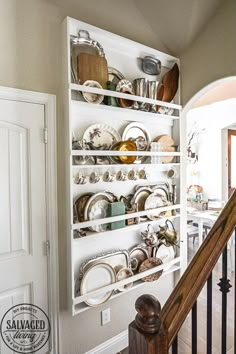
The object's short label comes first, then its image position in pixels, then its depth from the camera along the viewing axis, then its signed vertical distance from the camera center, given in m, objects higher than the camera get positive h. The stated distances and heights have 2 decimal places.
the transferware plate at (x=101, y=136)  1.98 +0.29
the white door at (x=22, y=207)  1.67 -0.23
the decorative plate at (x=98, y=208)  1.93 -0.27
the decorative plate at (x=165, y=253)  2.39 -0.77
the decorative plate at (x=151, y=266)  2.27 -0.83
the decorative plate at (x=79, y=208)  1.90 -0.26
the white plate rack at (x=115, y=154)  1.83 +0.14
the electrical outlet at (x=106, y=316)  2.12 -1.17
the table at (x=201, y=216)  4.16 -0.74
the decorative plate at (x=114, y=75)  2.12 +0.79
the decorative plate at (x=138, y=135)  2.22 +0.32
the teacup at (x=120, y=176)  2.17 -0.03
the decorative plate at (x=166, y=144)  2.43 +0.25
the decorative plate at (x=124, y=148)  2.09 +0.19
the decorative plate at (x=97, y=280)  1.92 -0.82
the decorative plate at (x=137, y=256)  2.26 -0.74
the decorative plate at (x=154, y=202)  2.32 -0.28
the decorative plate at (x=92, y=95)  1.92 +0.58
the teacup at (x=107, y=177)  2.09 -0.04
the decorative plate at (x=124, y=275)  2.09 -0.84
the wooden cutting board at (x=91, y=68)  1.89 +0.77
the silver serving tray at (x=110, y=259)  1.94 -0.69
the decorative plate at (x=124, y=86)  2.09 +0.70
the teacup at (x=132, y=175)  2.24 -0.03
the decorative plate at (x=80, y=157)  1.86 +0.12
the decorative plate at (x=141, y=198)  2.26 -0.23
